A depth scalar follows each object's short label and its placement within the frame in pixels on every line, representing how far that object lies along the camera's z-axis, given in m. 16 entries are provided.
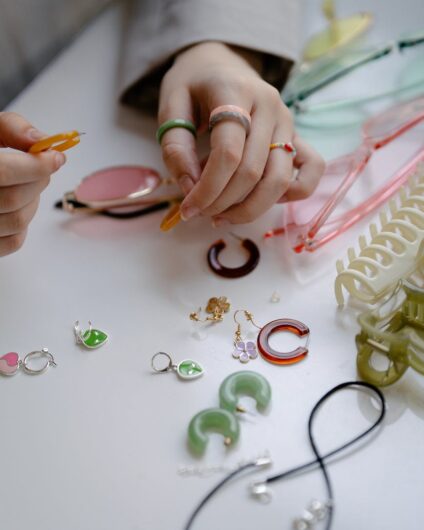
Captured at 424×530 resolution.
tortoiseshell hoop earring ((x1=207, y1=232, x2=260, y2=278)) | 0.50
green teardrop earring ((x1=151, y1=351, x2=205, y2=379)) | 0.43
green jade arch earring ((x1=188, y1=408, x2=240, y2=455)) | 0.39
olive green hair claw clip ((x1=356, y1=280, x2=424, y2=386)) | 0.40
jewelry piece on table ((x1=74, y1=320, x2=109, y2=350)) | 0.46
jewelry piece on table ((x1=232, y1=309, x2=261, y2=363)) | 0.44
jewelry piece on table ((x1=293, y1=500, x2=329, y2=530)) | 0.35
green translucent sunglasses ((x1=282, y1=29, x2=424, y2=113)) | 0.64
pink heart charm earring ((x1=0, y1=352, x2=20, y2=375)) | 0.45
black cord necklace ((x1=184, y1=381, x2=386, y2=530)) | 0.36
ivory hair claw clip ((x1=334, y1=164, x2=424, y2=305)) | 0.45
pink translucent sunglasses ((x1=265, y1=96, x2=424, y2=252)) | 0.53
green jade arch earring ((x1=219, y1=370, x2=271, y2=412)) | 0.41
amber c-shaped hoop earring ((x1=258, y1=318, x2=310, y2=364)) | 0.44
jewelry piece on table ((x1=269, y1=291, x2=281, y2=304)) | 0.48
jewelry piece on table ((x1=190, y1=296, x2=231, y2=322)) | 0.47
